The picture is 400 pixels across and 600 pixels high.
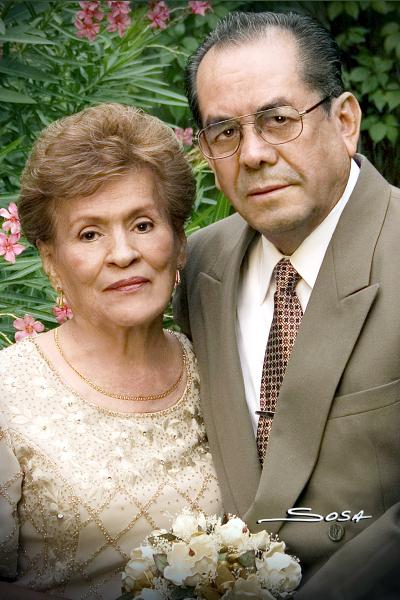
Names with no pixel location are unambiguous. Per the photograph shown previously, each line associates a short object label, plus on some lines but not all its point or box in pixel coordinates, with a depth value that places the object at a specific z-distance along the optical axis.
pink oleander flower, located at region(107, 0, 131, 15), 4.32
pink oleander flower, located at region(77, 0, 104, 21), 4.23
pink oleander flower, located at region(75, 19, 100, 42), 4.25
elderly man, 2.46
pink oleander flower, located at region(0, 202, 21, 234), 3.15
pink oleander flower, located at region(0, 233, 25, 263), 3.18
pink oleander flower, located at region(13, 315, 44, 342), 3.17
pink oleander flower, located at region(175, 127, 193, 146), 4.32
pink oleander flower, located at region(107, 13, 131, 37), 4.33
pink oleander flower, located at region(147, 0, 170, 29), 4.56
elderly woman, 2.54
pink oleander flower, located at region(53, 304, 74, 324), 3.22
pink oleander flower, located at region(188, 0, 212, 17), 4.81
